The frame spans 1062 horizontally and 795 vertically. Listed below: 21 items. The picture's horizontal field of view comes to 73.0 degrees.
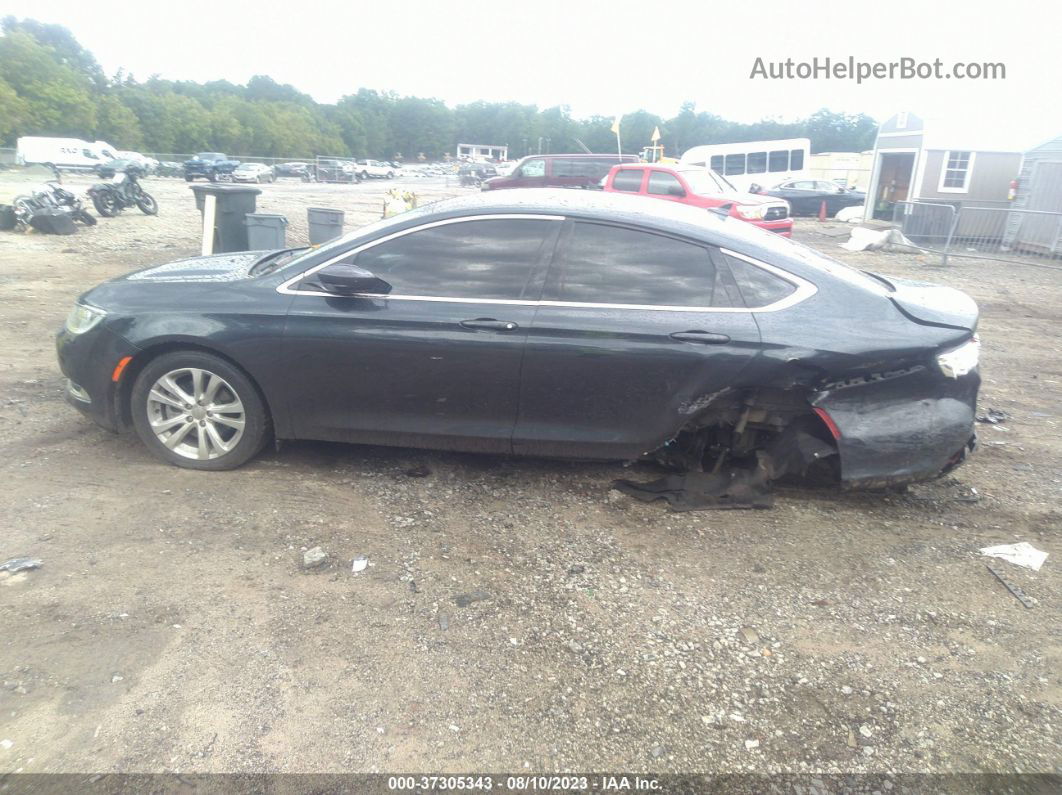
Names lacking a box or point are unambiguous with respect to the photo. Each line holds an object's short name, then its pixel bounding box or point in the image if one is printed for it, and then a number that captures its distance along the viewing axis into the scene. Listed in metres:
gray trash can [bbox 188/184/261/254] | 8.70
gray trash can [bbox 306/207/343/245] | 10.04
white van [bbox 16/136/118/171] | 37.25
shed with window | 21.12
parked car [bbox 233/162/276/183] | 41.22
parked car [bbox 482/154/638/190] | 19.17
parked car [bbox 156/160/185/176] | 42.28
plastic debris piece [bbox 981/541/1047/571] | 3.59
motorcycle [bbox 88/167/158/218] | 15.56
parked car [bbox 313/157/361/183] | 49.00
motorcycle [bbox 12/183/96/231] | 13.33
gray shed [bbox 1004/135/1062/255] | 17.08
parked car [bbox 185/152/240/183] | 41.19
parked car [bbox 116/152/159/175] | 39.74
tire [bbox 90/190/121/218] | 15.53
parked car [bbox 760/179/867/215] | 28.86
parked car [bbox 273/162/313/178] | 49.72
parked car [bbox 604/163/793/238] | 14.27
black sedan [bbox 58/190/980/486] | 3.71
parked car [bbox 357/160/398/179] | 53.93
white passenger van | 31.91
